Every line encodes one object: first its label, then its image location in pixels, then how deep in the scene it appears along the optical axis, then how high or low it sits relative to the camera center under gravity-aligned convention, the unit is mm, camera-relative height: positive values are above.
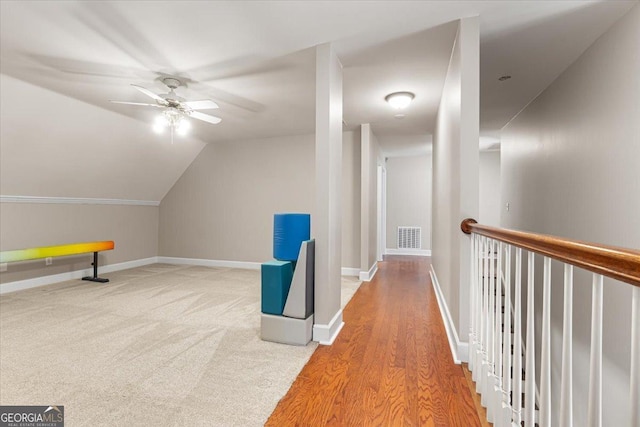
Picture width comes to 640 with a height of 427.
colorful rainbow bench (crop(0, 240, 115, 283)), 3539 -506
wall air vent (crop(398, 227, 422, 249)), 7332 -577
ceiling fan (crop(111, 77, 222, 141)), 2839 +1002
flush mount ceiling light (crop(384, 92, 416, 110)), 3364 +1272
